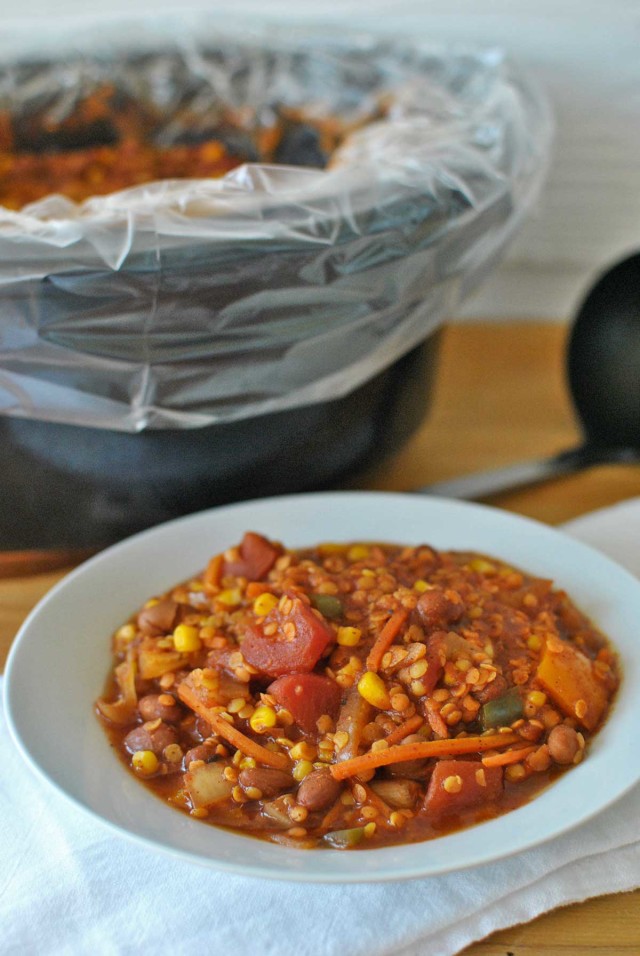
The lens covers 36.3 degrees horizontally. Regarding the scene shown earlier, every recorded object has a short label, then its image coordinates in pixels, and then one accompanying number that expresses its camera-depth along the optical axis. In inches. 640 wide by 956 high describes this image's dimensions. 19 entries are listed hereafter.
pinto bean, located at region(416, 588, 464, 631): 30.4
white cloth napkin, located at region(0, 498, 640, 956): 26.2
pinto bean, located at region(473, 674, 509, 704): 29.0
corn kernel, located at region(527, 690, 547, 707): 29.4
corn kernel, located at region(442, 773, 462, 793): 26.7
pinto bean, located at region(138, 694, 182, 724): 30.5
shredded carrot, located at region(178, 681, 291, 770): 28.4
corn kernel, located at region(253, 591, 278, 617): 31.5
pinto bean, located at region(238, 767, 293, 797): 27.7
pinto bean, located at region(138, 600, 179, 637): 33.8
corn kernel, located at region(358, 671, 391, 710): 28.5
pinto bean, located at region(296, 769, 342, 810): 27.1
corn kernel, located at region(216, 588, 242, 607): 33.8
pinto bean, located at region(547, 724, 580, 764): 27.7
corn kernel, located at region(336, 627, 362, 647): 30.3
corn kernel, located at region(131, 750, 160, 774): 28.9
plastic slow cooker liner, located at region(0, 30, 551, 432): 34.3
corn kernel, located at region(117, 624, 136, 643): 34.2
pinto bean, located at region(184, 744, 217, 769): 29.0
